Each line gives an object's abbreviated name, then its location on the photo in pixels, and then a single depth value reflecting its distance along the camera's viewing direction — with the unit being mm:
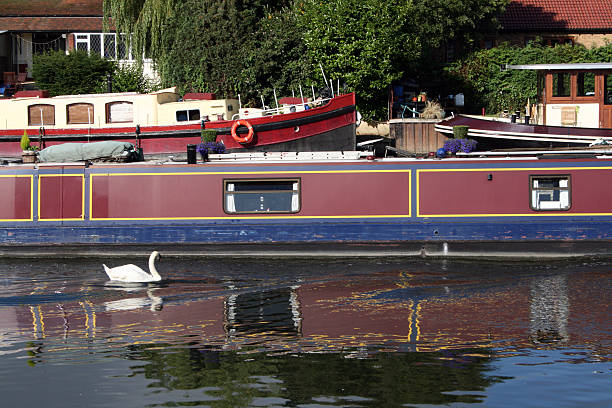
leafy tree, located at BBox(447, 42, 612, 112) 37531
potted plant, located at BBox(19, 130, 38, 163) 17984
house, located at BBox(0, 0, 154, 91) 43156
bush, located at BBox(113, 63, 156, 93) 37469
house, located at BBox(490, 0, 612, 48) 42125
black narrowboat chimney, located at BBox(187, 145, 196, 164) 17531
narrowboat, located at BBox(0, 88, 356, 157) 28250
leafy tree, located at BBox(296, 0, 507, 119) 31922
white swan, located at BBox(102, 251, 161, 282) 15539
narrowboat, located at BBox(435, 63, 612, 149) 26188
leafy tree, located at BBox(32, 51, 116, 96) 37094
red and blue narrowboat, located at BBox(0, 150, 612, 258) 16859
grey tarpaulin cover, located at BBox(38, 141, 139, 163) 18031
